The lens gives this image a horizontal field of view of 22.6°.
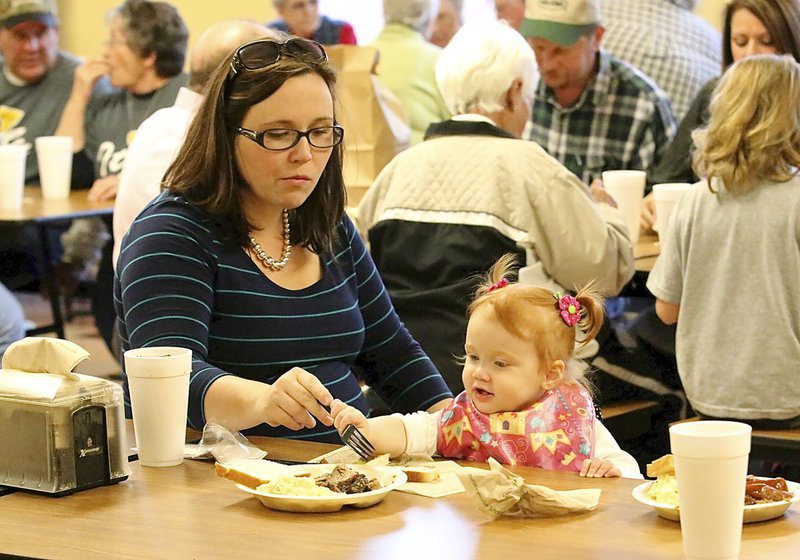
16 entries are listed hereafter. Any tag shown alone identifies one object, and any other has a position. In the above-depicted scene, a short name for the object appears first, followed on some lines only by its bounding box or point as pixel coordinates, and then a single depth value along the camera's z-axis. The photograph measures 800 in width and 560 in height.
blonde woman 4.56
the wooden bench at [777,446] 4.53
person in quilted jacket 4.94
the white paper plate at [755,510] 2.38
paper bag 6.53
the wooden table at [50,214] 7.22
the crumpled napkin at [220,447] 2.95
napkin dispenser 2.66
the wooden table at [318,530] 2.29
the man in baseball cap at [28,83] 9.47
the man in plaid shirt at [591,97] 6.79
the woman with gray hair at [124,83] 8.13
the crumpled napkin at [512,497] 2.46
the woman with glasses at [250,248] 3.24
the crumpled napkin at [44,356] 2.75
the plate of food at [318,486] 2.51
